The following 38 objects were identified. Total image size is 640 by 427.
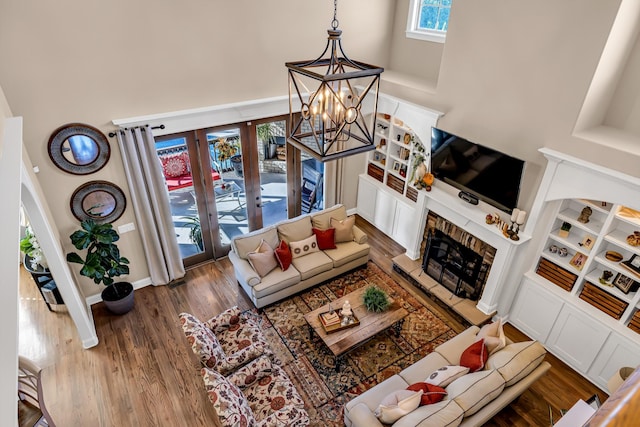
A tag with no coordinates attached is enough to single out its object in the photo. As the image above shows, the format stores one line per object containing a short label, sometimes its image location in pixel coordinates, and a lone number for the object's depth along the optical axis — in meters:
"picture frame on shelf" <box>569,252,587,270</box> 4.92
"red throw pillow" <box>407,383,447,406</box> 3.81
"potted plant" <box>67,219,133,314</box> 5.21
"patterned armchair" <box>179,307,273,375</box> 4.24
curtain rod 5.16
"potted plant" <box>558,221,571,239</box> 5.01
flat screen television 4.96
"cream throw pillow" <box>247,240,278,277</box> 5.80
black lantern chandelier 2.93
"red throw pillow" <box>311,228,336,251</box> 6.39
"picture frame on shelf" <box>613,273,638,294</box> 4.56
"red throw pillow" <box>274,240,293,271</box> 5.96
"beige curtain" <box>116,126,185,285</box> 5.33
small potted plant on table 5.25
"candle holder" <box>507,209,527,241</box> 5.02
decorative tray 5.05
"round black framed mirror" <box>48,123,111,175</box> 4.93
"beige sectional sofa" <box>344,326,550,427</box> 3.64
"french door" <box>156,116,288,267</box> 6.03
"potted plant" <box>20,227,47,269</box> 5.54
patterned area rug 4.82
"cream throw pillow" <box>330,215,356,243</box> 6.51
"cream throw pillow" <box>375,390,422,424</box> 3.72
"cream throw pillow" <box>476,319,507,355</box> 4.33
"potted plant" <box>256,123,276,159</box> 6.50
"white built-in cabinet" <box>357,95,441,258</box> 6.24
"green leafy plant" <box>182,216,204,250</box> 6.58
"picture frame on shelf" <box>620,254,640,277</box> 4.41
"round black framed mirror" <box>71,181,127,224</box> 5.34
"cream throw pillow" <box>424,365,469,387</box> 4.07
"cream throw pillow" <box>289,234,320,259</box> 6.20
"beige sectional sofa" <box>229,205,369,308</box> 5.82
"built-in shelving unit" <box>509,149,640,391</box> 4.34
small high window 6.02
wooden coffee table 4.90
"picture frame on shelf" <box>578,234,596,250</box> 4.73
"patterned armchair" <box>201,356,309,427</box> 3.56
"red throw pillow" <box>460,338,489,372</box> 4.18
